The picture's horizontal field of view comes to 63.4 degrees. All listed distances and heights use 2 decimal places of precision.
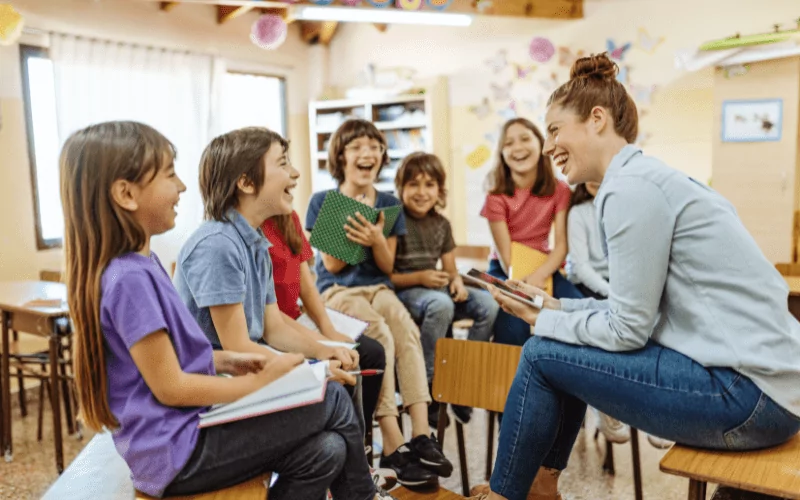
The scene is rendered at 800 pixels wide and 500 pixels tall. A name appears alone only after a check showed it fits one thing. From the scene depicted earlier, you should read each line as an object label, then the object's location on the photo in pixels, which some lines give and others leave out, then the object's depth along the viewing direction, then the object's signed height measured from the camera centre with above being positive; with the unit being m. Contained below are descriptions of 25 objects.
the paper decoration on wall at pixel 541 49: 5.02 +0.97
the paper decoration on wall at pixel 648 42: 4.58 +0.92
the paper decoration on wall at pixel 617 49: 4.71 +0.90
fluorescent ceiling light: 3.98 +1.04
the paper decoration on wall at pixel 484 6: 4.64 +1.22
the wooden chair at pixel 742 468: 1.09 -0.53
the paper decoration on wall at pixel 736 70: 3.80 +0.58
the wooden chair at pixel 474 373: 1.85 -0.57
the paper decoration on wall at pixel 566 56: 4.95 +0.90
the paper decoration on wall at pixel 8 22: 2.97 +0.77
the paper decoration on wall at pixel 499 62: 5.28 +0.93
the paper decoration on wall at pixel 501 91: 5.26 +0.69
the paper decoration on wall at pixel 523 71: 5.13 +0.83
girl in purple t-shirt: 1.10 -0.30
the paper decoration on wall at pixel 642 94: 4.64 +0.56
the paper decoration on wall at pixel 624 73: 4.71 +0.72
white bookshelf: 5.40 +0.49
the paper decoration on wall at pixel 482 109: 5.36 +0.56
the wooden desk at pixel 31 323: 2.46 -0.53
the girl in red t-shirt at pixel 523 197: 2.72 -0.09
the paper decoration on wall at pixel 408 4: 4.11 +1.11
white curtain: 4.08 +0.64
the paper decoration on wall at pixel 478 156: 5.41 +0.17
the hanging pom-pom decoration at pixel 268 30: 4.91 +1.16
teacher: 1.20 -0.32
